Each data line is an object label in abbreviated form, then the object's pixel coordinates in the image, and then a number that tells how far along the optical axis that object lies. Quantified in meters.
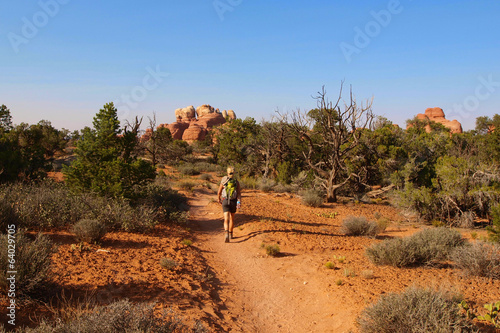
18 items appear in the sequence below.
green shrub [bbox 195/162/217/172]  27.56
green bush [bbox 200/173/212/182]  22.12
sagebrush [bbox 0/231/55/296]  3.69
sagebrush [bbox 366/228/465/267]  6.25
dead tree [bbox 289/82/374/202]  13.92
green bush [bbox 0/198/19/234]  5.95
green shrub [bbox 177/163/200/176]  25.16
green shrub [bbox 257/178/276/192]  18.12
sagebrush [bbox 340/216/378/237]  9.68
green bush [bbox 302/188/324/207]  14.26
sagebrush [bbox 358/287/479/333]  3.34
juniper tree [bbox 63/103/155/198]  8.73
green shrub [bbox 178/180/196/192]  16.97
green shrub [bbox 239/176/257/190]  18.81
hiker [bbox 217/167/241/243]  7.99
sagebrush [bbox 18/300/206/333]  2.72
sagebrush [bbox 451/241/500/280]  5.31
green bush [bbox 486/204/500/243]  6.95
